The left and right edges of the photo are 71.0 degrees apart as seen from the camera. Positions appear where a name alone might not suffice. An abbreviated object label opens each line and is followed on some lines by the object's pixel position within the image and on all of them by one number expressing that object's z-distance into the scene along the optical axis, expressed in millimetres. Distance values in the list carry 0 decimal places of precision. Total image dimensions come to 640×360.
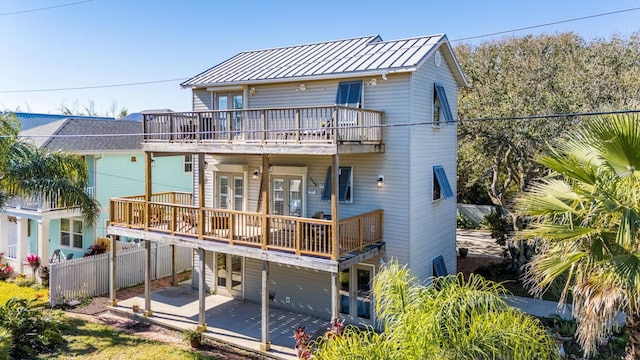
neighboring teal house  19547
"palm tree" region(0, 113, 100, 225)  14172
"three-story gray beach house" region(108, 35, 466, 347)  12703
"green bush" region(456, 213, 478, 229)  30631
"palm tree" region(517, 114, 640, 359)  5988
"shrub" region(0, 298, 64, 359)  11977
